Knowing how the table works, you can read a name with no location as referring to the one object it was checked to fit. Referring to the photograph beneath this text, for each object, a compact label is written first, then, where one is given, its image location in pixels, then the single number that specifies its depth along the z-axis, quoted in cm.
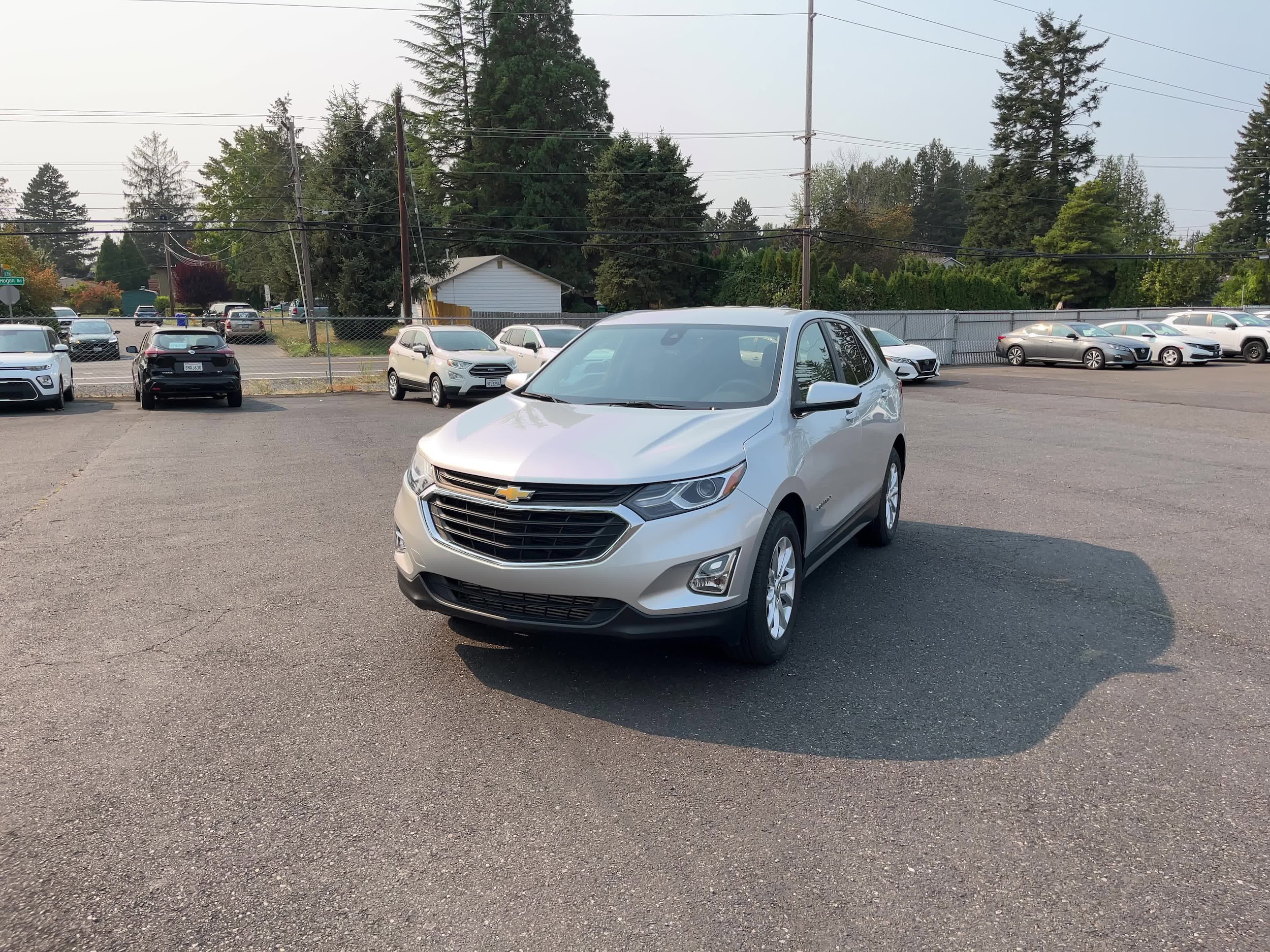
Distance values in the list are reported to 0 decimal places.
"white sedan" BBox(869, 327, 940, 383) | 2491
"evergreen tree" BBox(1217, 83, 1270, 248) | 7981
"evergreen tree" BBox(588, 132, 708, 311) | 5441
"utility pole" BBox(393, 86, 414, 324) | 3038
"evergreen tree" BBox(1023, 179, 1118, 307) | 5978
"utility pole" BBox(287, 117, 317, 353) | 4541
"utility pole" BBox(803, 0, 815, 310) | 3134
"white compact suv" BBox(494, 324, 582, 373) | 1972
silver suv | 411
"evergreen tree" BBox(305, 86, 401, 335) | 4772
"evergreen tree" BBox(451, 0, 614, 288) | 6419
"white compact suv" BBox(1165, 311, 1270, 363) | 3284
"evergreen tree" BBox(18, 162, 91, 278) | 12812
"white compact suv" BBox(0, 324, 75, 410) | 1706
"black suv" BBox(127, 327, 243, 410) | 1812
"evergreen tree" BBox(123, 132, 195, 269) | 10881
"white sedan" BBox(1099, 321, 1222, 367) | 3114
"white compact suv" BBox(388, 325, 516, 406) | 1878
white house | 5578
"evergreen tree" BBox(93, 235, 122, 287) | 11544
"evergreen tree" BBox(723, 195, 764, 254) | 4019
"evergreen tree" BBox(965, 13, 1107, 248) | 7244
